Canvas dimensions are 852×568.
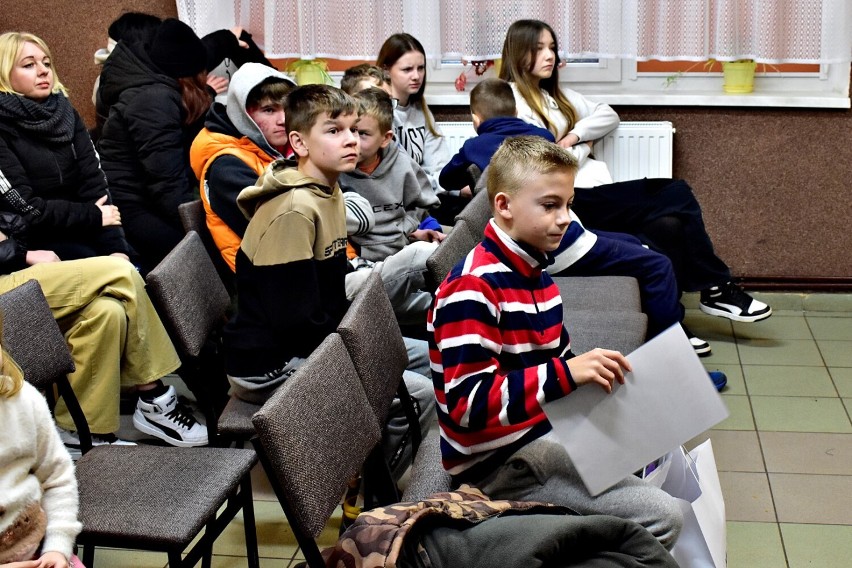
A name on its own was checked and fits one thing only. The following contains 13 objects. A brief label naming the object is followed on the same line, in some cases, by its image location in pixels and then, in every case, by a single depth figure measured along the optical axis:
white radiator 4.36
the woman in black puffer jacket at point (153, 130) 3.61
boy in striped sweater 1.79
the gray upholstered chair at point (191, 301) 2.44
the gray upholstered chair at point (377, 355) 2.07
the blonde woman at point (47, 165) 3.22
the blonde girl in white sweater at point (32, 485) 1.69
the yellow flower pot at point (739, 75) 4.32
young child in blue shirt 3.76
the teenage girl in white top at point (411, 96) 4.02
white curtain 4.07
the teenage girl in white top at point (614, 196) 3.98
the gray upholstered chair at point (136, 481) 1.92
